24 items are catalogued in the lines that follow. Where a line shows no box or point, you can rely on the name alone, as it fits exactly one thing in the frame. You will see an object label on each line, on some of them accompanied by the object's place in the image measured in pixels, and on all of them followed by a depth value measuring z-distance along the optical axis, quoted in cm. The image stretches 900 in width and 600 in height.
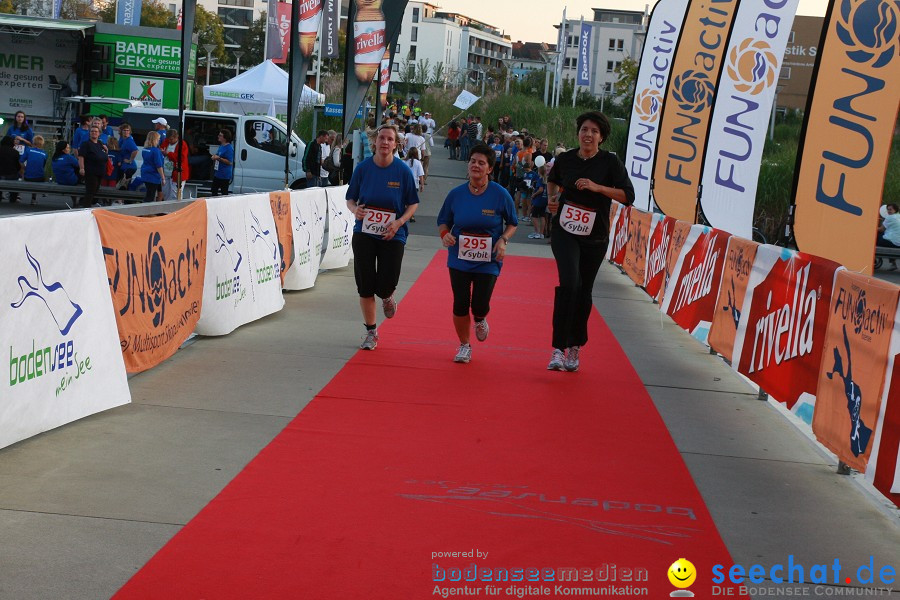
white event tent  3125
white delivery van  2519
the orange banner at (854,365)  589
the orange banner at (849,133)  869
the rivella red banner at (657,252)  1471
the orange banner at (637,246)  1711
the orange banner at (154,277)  763
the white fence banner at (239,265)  995
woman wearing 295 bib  920
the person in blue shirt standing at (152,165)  2212
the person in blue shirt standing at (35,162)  2331
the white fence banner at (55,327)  603
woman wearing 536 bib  912
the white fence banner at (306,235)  1367
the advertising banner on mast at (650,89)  1980
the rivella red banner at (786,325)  718
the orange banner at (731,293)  955
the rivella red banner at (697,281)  1102
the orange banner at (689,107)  1578
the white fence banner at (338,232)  1623
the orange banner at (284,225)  1243
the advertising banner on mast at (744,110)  1288
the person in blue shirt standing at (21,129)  2483
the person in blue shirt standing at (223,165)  2375
